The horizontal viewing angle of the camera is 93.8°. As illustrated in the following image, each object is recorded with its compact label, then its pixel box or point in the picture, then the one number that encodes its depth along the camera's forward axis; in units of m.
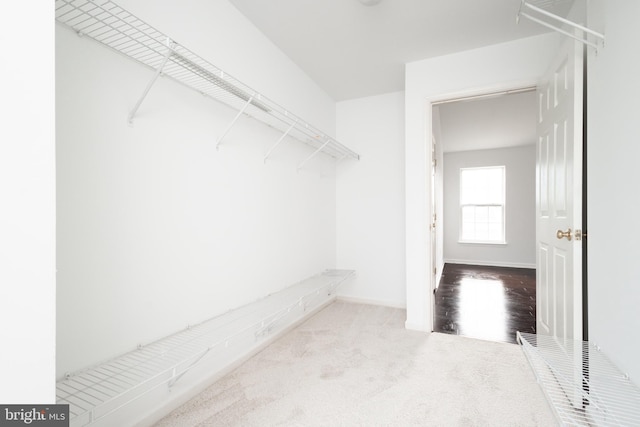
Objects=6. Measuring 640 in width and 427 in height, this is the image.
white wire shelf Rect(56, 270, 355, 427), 1.16
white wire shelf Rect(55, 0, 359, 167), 1.22
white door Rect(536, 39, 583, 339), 1.55
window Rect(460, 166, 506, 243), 6.65
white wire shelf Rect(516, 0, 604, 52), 1.46
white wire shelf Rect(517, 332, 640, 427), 0.89
